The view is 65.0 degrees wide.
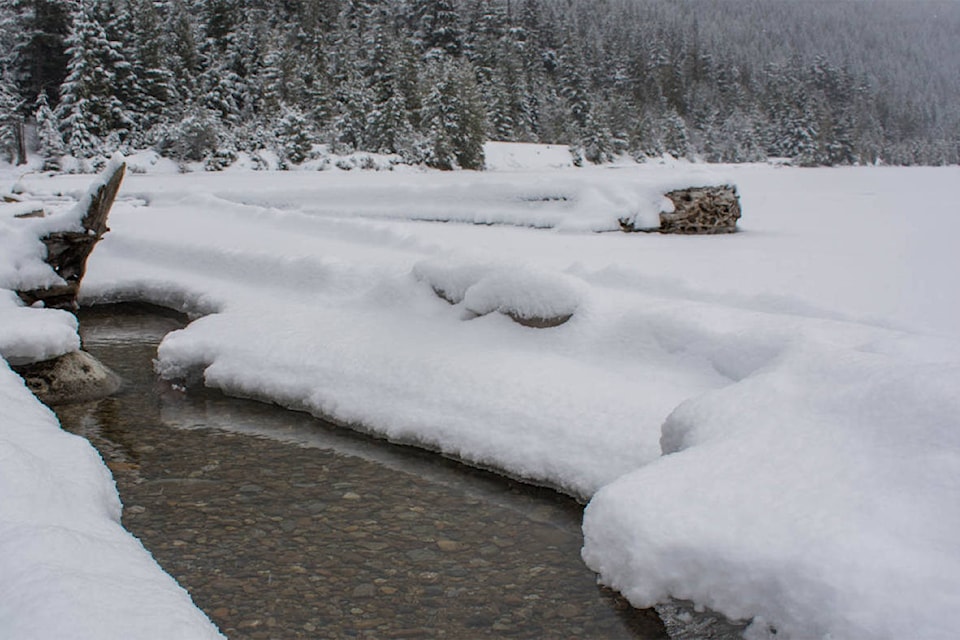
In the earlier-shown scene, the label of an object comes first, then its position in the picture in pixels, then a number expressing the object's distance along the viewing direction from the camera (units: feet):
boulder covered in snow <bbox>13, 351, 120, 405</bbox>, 21.15
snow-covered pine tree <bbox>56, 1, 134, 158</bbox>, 101.40
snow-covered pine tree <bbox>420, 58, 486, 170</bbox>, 106.01
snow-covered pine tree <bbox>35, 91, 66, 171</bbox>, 98.89
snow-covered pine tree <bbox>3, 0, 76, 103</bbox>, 111.96
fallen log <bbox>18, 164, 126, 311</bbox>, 26.30
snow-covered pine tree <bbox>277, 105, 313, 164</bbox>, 100.59
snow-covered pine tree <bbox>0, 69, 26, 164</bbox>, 99.50
